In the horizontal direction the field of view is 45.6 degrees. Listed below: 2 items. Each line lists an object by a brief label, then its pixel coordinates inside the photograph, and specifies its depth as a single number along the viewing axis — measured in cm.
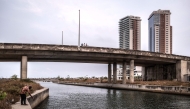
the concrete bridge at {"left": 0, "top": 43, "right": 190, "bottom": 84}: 5330
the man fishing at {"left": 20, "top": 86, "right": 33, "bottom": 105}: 1979
